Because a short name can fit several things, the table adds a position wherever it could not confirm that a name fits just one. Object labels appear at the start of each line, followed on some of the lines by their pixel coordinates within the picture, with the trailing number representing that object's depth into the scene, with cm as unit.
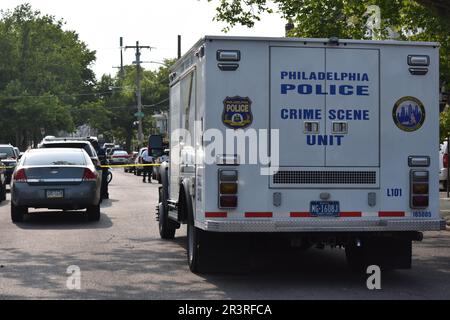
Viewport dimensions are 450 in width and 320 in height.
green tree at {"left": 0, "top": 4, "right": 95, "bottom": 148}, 6419
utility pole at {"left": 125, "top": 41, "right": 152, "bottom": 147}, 7485
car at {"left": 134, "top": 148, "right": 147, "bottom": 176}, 4589
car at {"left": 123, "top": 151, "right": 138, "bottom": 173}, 5748
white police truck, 942
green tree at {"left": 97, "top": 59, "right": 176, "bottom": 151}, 10394
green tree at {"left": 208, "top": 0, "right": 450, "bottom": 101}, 1769
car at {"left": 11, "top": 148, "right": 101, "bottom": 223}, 1695
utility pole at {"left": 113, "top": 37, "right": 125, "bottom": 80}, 10118
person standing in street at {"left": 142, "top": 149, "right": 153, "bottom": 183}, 3994
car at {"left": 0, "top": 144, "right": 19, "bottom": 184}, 2986
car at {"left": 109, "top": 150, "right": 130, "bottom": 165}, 6272
